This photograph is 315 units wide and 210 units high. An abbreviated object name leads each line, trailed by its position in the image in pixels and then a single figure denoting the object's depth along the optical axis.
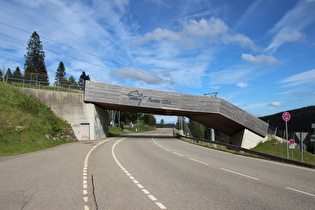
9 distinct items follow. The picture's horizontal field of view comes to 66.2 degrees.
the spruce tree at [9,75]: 29.80
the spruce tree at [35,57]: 76.38
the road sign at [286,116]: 15.75
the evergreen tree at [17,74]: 29.75
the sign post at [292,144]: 15.45
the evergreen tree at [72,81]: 30.22
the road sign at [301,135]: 14.29
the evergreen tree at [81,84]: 31.42
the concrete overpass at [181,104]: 30.41
